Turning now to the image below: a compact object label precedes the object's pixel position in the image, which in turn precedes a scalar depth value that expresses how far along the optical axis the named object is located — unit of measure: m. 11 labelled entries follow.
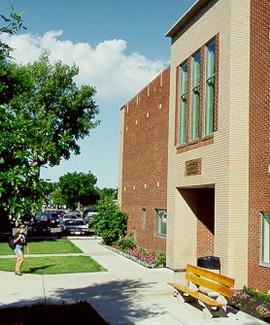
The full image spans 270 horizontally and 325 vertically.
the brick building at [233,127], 13.65
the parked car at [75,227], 41.81
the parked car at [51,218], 52.67
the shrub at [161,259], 19.84
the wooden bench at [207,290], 10.95
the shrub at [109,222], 29.56
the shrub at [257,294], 12.41
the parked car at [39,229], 41.75
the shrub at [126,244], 26.33
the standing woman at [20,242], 17.09
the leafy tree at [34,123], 6.39
